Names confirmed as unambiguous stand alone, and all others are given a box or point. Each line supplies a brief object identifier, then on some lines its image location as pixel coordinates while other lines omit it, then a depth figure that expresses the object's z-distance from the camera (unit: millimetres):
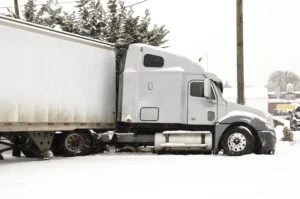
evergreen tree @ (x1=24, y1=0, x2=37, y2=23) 25219
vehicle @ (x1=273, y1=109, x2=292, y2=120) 95462
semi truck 15180
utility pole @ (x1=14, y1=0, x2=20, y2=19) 27006
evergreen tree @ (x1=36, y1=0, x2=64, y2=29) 23609
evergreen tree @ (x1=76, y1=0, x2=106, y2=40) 22938
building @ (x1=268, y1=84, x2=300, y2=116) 131375
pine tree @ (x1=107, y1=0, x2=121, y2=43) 22542
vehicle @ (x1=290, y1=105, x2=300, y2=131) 38188
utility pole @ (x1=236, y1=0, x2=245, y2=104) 19734
